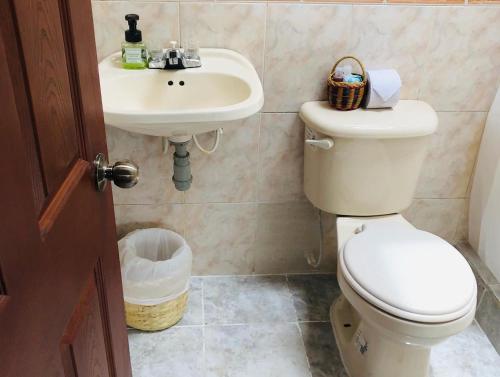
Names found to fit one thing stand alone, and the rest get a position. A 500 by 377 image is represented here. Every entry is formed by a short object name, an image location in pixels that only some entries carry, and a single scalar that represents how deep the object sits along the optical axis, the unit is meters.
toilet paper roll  1.62
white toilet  1.32
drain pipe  1.60
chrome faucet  1.52
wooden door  0.54
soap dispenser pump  1.49
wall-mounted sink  1.48
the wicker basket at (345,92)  1.60
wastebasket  1.65
